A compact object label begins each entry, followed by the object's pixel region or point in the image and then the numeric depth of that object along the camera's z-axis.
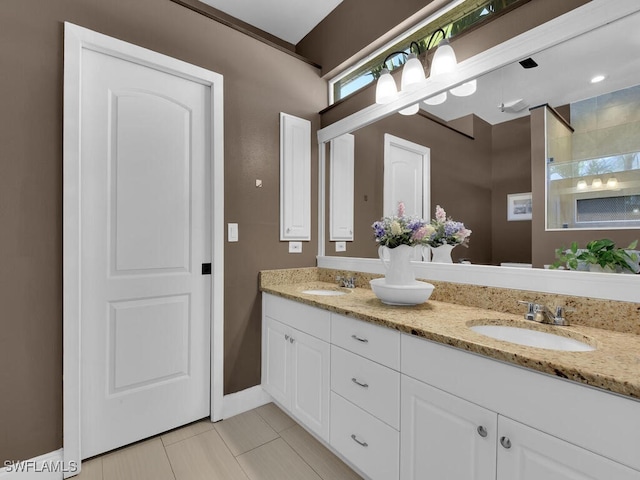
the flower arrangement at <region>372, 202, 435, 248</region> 1.58
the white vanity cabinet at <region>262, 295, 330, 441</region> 1.62
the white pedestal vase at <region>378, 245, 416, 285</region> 1.59
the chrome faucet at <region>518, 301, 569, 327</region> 1.21
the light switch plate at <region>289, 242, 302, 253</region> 2.37
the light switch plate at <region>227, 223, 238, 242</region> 2.06
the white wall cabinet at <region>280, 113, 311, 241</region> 2.30
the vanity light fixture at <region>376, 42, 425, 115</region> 1.72
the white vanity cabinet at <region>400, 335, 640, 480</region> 0.73
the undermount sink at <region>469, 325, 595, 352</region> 1.09
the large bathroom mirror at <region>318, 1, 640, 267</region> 1.12
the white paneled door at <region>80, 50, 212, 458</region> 1.64
